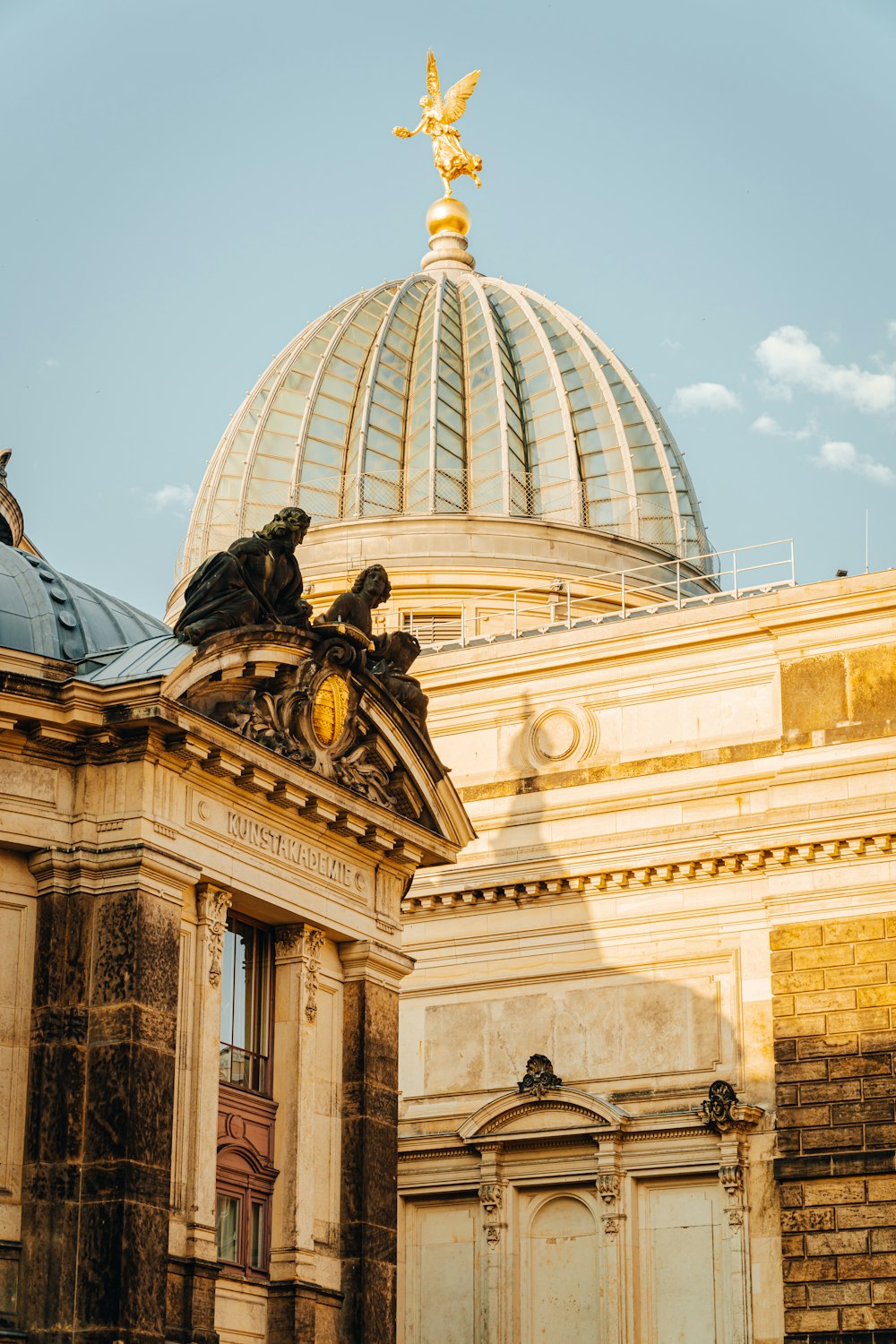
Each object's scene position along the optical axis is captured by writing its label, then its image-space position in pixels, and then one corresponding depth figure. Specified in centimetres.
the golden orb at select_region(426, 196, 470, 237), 7381
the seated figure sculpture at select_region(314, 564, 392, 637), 3083
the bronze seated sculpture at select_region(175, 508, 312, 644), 2884
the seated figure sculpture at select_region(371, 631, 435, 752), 3108
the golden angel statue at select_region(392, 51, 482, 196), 7225
